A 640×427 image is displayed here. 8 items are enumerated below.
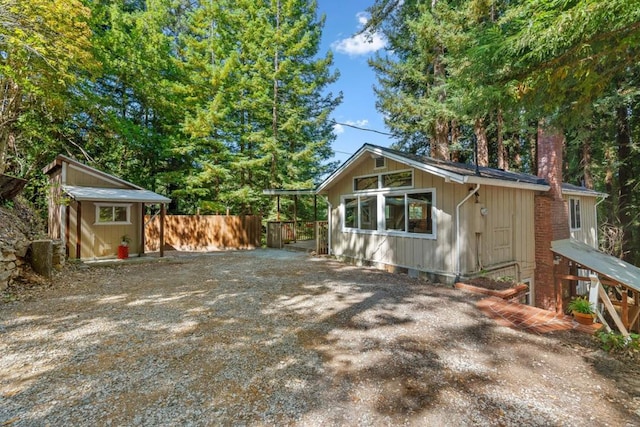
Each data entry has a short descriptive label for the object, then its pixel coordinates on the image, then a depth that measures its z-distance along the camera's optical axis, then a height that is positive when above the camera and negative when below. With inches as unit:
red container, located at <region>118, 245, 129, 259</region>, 382.6 -41.7
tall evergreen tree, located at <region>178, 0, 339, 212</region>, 582.9 +267.4
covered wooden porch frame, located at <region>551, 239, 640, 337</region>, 260.2 -52.2
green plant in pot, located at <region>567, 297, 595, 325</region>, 173.5 -56.8
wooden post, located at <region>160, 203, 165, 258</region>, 412.8 -18.1
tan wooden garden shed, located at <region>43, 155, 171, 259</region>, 347.9 +14.3
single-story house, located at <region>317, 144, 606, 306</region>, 257.8 +1.6
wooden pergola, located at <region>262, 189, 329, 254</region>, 429.4 -18.4
